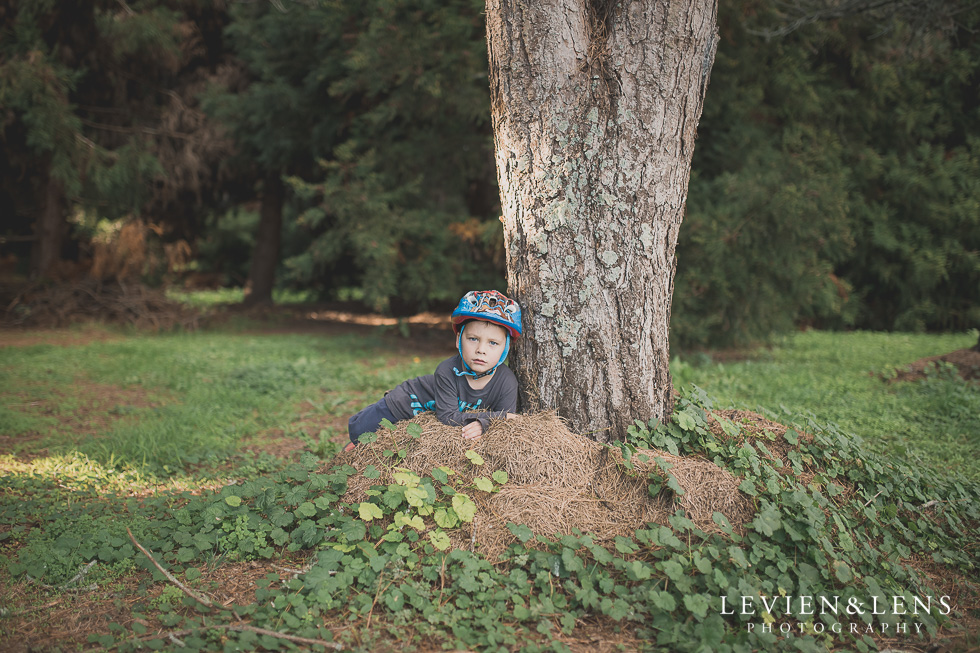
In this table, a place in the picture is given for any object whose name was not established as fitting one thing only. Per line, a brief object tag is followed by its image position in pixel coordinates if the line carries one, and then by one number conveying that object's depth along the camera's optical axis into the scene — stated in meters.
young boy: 3.47
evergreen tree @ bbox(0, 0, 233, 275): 9.59
